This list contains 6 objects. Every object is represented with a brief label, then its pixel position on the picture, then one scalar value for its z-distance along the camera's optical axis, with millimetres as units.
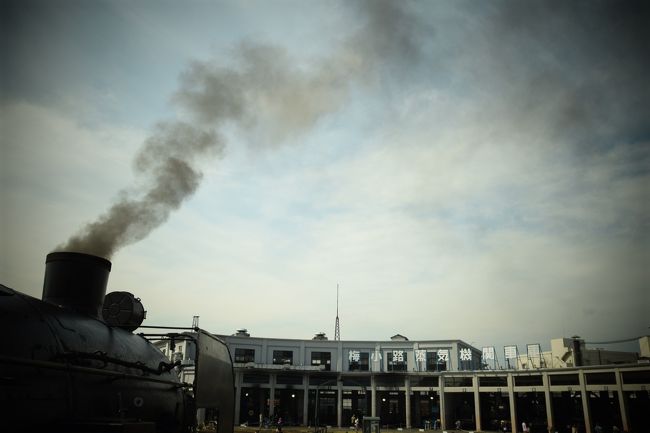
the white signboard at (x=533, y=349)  40950
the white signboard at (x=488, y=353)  42038
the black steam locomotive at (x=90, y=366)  5191
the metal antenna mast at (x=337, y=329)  55525
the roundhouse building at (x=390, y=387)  38781
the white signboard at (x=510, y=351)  40750
